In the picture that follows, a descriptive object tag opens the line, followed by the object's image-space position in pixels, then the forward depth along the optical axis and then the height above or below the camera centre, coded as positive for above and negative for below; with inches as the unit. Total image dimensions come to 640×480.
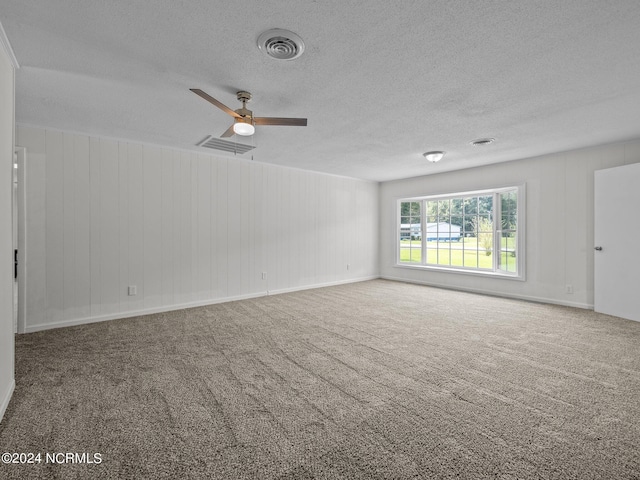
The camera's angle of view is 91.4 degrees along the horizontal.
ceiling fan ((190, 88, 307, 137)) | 105.2 +41.3
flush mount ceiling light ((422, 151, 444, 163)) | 187.7 +50.2
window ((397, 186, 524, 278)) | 216.8 +5.4
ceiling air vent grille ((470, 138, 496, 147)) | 163.8 +52.1
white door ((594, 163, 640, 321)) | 156.1 -1.9
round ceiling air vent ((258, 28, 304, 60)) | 78.1 +51.0
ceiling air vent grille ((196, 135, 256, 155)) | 166.6 +52.9
